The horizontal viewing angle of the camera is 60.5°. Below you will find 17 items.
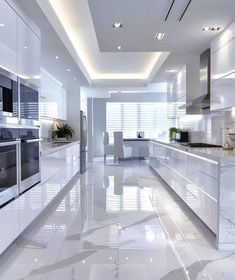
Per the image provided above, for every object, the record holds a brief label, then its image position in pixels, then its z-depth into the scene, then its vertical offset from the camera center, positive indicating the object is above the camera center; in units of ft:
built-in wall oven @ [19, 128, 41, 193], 6.40 -0.83
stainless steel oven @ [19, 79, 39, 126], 6.46 +1.04
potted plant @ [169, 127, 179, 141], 16.25 +0.23
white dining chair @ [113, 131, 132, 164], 22.04 -1.36
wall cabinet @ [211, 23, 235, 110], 7.61 +2.60
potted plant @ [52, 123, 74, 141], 16.56 +0.13
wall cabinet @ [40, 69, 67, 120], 12.61 +2.58
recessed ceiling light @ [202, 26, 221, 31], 8.03 +4.25
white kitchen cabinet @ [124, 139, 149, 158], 25.01 -1.66
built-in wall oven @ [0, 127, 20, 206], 5.30 -0.84
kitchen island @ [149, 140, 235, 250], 6.11 -1.90
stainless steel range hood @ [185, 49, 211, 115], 9.93 +2.39
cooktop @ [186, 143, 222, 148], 10.35 -0.57
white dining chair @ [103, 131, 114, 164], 23.80 -1.58
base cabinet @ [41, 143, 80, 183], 8.57 -1.45
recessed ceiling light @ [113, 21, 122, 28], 7.84 +4.34
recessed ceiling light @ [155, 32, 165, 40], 8.70 +4.35
